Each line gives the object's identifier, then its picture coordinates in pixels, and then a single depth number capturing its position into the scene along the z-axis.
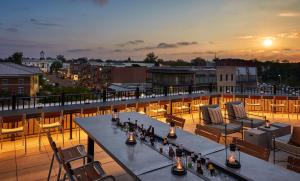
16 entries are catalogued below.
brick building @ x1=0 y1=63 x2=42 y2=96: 29.12
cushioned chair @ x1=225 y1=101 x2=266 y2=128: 6.27
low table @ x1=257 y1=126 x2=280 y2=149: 5.23
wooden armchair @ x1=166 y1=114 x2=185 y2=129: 4.40
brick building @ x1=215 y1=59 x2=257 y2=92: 29.60
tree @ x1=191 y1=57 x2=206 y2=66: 47.47
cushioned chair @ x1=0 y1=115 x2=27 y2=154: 5.82
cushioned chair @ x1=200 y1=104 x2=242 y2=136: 5.80
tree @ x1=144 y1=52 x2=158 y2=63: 60.09
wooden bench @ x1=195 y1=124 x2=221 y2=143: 3.46
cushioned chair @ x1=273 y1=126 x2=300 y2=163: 4.35
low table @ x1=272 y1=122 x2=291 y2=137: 5.56
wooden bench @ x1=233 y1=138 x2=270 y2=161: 2.70
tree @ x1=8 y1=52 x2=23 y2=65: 51.41
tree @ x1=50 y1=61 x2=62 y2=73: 102.62
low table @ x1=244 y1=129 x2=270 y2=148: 5.11
